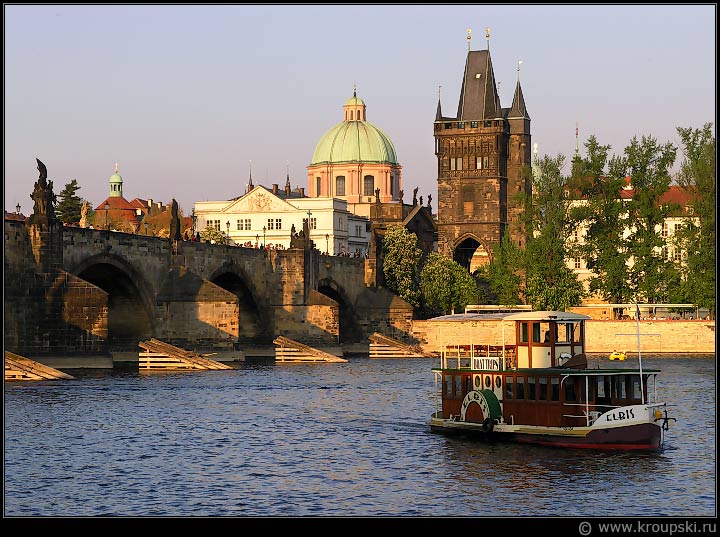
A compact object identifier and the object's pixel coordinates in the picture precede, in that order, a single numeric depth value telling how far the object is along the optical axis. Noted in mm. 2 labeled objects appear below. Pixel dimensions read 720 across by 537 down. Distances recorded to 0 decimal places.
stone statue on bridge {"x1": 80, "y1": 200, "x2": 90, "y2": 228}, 110000
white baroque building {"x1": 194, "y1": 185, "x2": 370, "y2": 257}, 179500
